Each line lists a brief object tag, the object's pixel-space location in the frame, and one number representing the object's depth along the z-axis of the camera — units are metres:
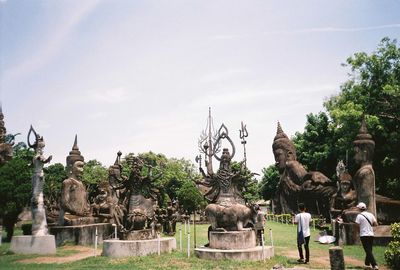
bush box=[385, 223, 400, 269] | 11.01
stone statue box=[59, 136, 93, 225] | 21.48
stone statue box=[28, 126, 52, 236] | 16.67
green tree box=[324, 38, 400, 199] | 28.77
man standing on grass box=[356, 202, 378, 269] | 10.27
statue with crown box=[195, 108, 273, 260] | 13.15
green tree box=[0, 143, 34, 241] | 22.11
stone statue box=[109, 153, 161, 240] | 15.23
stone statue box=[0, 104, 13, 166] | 33.36
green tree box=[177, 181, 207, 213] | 43.62
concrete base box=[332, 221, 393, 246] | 16.22
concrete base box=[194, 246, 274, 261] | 12.77
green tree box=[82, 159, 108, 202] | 60.23
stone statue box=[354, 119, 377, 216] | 17.80
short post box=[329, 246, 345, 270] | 8.56
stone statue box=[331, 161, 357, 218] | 23.08
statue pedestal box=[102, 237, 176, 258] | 14.21
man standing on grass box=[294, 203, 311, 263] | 12.20
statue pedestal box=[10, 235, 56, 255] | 16.04
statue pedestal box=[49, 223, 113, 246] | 19.62
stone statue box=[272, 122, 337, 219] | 35.47
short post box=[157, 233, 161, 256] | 14.49
